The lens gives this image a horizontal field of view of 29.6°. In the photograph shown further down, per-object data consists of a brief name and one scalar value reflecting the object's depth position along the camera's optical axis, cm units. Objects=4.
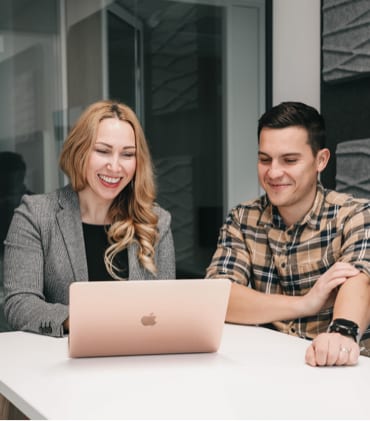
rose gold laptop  150
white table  123
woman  216
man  209
